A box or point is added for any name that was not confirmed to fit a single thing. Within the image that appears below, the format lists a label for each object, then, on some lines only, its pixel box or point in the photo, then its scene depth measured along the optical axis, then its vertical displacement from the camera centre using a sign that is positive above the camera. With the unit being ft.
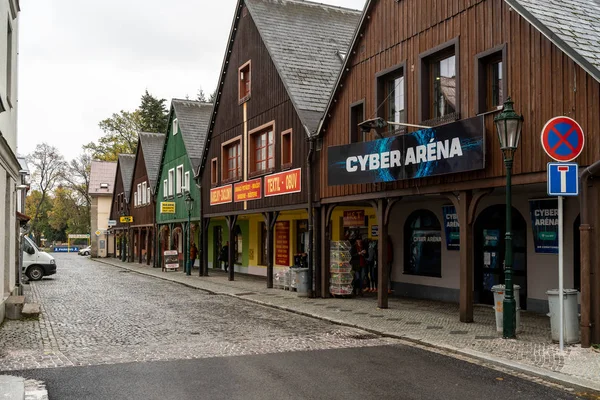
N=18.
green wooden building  107.96 +10.40
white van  89.61 -5.20
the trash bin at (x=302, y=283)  60.03 -5.50
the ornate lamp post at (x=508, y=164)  33.81 +3.30
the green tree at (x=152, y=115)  243.60 +43.59
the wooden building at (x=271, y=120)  65.67 +12.40
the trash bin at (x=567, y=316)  32.37 -4.72
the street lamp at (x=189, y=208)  95.28 +2.71
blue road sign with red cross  31.71 +4.27
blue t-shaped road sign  31.27 +2.27
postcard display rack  57.72 -4.09
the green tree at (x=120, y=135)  242.37 +35.33
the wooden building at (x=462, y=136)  34.12 +5.96
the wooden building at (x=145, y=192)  140.35 +8.10
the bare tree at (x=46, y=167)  246.88 +23.74
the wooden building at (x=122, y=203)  168.96 +6.65
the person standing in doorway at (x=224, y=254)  104.22 -4.68
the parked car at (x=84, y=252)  236.43 -9.64
